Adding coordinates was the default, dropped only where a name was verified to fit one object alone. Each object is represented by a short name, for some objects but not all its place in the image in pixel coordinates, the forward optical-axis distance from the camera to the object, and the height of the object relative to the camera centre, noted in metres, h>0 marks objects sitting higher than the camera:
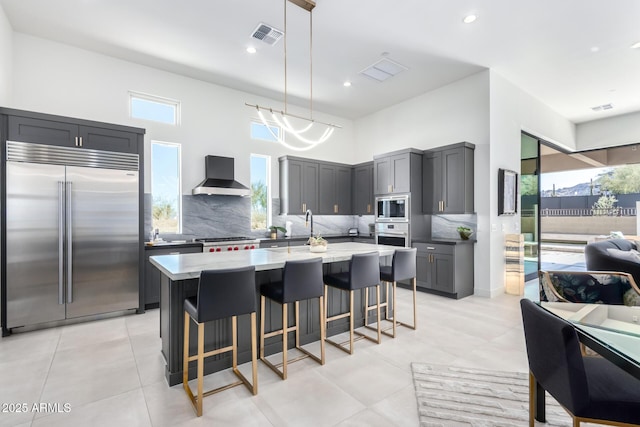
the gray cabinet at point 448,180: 5.05 +0.59
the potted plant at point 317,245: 3.30 -0.34
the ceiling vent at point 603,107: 6.34 +2.24
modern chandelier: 3.32 +2.28
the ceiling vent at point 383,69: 4.73 +2.32
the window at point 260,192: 5.97 +0.44
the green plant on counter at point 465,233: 5.05 -0.32
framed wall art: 5.04 +0.36
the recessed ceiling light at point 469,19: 3.57 +2.30
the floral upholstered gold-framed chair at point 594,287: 2.46 -0.60
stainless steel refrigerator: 3.41 -0.21
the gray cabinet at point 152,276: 4.24 -0.86
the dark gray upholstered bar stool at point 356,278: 2.96 -0.64
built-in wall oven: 5.47 -0.37
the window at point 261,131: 5.97 +1.65
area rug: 1.96 -1.32
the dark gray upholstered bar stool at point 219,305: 2.06 -0.64
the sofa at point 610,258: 3.89 -0.60
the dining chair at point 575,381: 1.27 -0.77
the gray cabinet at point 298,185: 6.10 +0.60
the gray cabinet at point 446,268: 4.81 -0.89
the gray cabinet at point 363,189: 6.73 +0.56
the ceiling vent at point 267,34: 3.80 +2.31
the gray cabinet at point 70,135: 3.44 +0.97
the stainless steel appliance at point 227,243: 4.60 -0.46
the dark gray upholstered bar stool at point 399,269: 3.28 -0.61
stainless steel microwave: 5.52 +0.11
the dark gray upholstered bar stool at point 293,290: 2.50 -0.65
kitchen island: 2.44 -0.82
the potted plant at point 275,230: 5.81 -0.31
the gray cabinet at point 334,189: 6.66 +0.56
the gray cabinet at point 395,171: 5.49 +0.81
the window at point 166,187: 4.89 +0.44
